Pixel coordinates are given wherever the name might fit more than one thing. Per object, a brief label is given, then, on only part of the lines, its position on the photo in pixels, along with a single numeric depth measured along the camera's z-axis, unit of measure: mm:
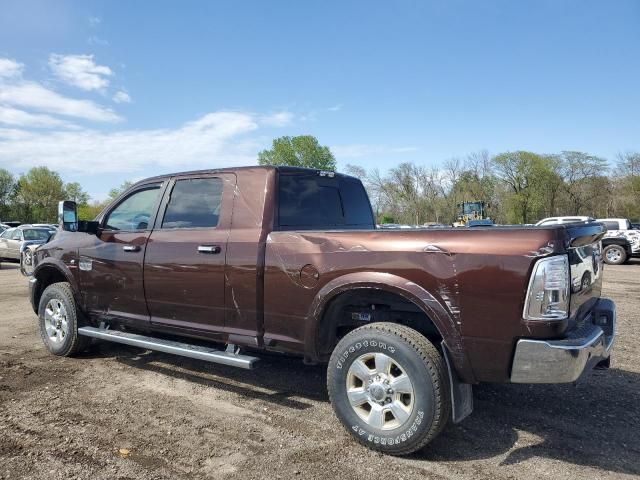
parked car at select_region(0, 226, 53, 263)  18672
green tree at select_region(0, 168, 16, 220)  75625
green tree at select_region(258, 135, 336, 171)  82750
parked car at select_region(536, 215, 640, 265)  18078
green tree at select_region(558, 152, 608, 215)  64875
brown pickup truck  3012
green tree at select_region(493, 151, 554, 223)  71000
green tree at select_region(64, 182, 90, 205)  83125
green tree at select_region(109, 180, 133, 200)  88438
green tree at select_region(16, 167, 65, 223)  76562
